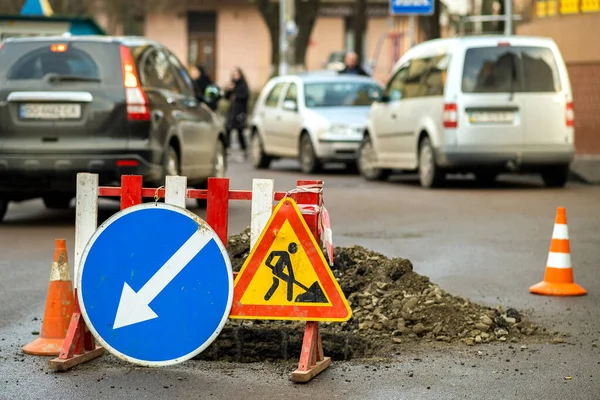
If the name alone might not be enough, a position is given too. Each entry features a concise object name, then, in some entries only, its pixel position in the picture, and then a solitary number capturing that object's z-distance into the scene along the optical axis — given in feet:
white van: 57.98
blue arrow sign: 20.13
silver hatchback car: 71.41
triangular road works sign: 20.20
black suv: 41.65
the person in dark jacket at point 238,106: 90.12
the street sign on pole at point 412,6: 92.57
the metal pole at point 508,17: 88.02
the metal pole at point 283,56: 114.41
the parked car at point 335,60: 189.34
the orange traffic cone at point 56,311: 22.34
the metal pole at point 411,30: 102.49
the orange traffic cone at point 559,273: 29.40
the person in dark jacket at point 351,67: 88.30
